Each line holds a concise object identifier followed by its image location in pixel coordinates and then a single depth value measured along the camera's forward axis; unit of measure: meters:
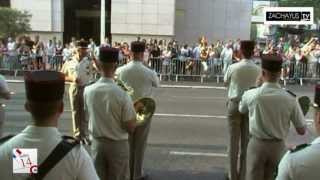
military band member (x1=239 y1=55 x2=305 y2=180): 5.93
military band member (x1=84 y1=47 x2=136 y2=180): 5.77
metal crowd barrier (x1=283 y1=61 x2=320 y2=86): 24.67
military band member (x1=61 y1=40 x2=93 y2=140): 10.53
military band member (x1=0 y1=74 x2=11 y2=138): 6.91
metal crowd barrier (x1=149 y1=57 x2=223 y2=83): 25.64
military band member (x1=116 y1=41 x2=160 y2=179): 7.86
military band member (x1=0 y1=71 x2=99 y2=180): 3.18
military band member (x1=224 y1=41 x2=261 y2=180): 7.83
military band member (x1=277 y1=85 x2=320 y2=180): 3.31
